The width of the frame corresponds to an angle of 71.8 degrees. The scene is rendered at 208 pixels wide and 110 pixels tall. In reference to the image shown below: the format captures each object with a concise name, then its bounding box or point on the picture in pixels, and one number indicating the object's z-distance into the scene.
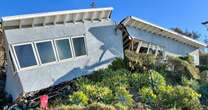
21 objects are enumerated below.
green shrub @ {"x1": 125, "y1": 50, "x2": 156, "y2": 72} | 8.35
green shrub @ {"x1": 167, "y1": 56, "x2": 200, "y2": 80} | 8.83
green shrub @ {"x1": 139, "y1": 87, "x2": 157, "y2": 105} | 6.87
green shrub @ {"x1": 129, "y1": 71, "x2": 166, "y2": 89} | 7.66
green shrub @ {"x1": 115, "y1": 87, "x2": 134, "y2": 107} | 6.62
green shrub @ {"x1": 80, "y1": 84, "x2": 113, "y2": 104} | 6.67
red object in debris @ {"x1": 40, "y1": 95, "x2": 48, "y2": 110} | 6.46
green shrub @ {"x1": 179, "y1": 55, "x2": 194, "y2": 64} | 9.85
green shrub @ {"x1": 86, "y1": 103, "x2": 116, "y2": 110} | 5.67
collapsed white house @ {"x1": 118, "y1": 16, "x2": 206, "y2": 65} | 9.22
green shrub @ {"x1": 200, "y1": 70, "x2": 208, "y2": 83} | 9.19
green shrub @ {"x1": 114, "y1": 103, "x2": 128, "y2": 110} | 6.03
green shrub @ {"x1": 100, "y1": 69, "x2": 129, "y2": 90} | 7.44
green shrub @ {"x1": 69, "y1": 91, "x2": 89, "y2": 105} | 6.52
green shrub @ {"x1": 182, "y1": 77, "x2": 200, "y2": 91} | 8.19
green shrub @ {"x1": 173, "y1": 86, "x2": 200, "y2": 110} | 6.64
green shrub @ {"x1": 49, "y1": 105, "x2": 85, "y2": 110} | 5.71
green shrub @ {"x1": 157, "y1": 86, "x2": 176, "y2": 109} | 6.62
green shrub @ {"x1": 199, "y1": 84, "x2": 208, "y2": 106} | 7.66
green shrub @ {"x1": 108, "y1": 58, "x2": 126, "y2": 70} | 8.37
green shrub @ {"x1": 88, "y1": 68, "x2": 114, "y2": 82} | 7.86
